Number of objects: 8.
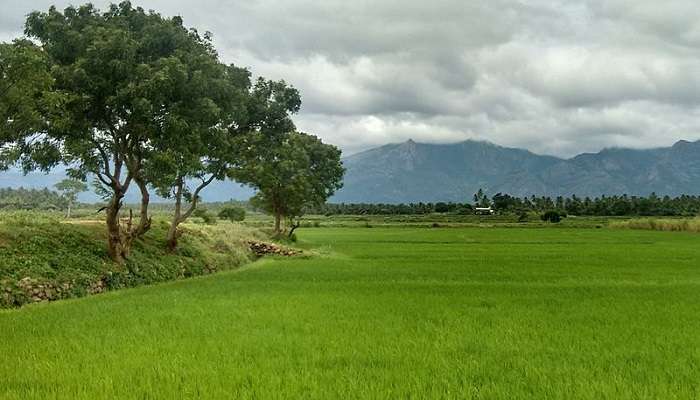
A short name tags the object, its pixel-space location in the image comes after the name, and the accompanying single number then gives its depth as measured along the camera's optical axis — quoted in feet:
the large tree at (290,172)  145.59
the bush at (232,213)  354.95
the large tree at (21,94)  66.69
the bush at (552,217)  424.46
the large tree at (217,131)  91.76
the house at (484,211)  528.75
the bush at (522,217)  444.96
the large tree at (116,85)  82.74
